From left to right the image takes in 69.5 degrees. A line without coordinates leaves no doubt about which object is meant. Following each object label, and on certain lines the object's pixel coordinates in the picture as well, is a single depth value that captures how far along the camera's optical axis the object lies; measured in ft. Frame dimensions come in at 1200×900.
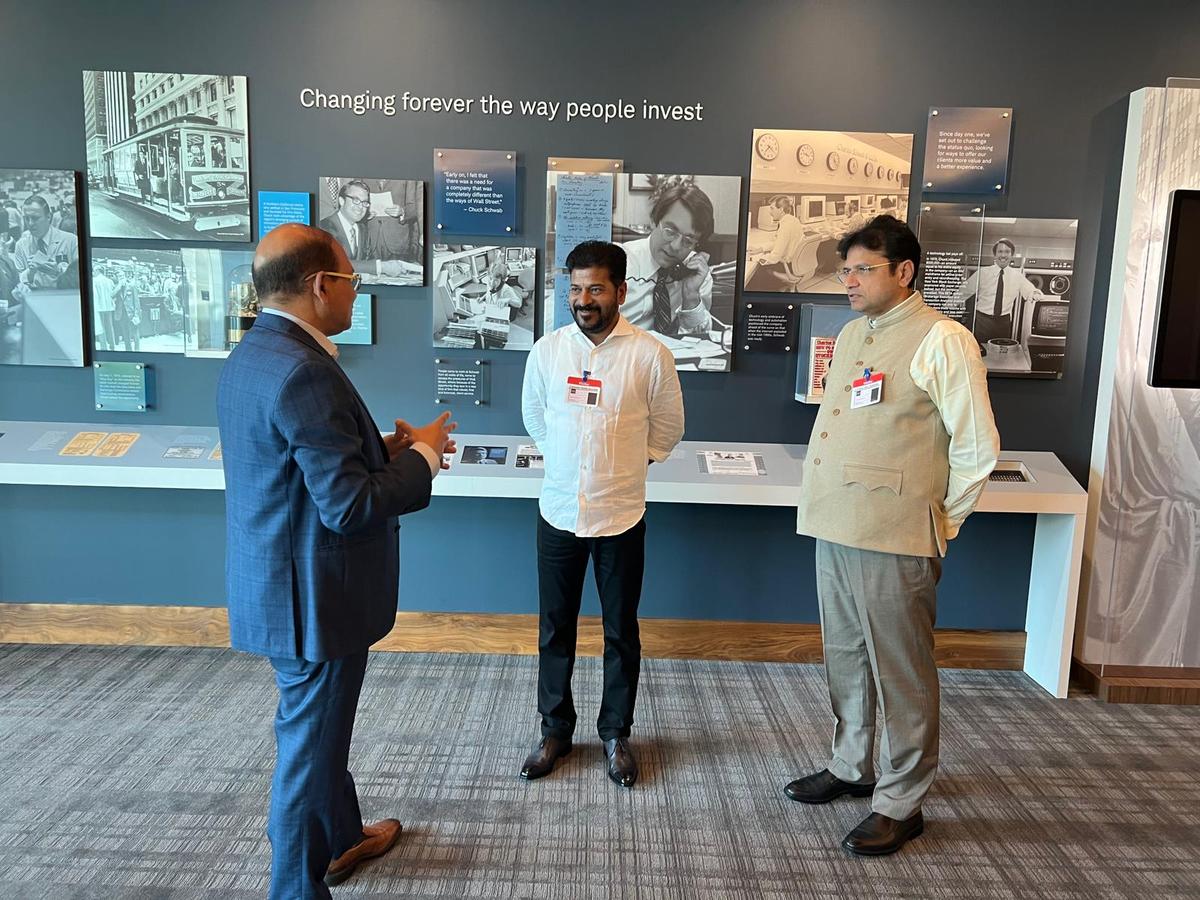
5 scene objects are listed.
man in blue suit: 5.62
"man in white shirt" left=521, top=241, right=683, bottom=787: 8.67
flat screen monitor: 10.46
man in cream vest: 7.51
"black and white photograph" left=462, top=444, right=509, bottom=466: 11.63
